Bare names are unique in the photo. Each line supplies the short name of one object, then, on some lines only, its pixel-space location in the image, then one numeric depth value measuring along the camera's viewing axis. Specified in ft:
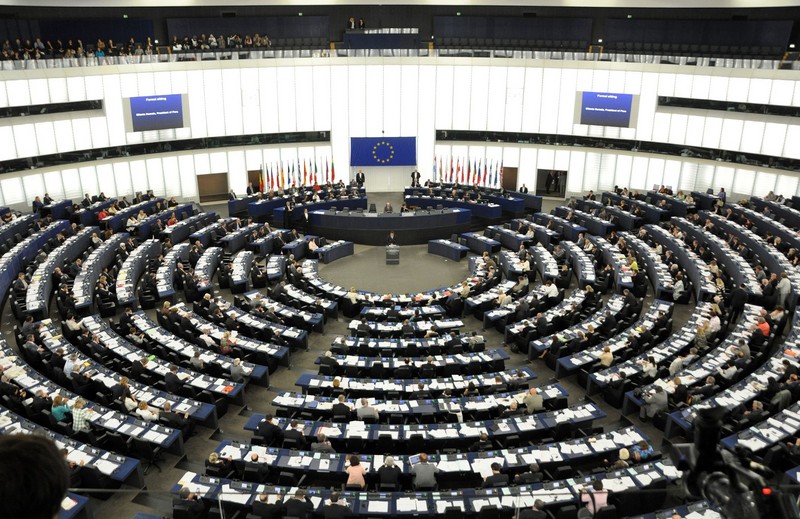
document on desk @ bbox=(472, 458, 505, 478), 42.37
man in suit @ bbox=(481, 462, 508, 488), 40.11
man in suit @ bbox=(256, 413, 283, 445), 46.52
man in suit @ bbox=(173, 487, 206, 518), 37.60
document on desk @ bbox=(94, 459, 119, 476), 41.52
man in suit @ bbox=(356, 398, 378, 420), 48.83
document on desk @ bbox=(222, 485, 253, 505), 38.32
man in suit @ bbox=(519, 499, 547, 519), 35.40
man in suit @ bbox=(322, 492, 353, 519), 36.40
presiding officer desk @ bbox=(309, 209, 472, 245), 104.58
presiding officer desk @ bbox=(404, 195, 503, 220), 110.63
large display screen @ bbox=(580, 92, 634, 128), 118.93
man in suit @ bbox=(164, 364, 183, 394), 52.60
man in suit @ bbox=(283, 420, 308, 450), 46.21
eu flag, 129.29
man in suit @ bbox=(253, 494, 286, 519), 36.81
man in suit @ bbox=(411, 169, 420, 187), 125.11
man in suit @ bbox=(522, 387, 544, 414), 50.78
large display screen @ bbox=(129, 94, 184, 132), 115.14
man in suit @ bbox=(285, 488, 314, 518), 36.83
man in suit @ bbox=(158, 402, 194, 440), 48.06
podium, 95.91
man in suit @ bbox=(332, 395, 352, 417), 48.88
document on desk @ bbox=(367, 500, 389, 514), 37.99
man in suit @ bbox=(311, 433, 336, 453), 45.01
